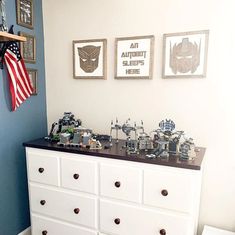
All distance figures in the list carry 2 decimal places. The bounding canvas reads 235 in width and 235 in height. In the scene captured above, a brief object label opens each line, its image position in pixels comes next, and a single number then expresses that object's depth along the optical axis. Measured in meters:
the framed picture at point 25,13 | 2.07
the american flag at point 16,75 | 1.97
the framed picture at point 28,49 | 2.15
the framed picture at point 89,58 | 2.18
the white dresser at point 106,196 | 1.55
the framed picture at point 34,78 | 2.26
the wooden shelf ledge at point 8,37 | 1.70
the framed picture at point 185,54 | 1.84
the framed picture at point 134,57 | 2.01
